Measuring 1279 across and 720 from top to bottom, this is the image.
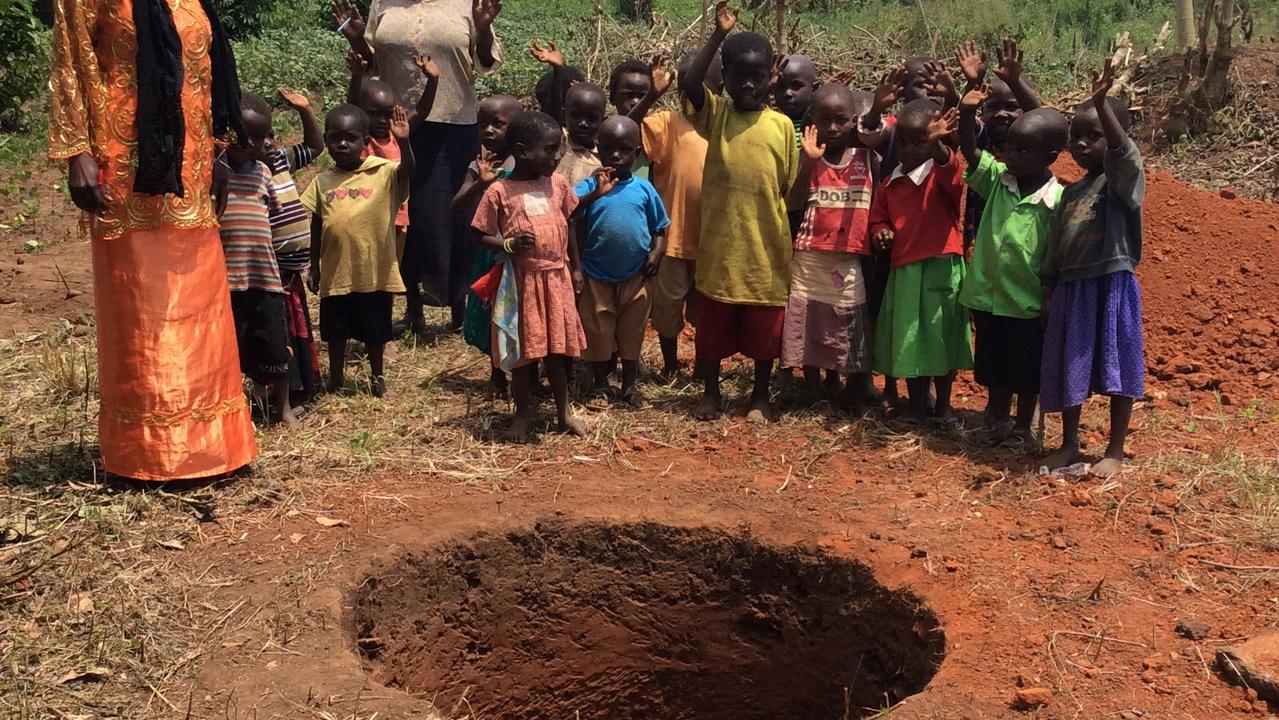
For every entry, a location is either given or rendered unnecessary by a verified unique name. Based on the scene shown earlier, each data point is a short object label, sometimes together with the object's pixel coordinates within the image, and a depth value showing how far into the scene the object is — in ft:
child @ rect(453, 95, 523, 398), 18.47
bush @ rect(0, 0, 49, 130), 32.40
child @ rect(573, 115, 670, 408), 17.12
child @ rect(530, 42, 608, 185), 17.61
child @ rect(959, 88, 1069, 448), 15.60
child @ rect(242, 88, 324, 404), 16.52
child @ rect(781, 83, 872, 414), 16.99
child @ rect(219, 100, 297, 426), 15.78
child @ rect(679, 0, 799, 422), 17.10
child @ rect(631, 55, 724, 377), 18.66
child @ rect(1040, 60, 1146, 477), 14.93
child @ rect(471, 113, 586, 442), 16.14
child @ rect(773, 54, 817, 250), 18.63
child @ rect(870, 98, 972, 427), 16.69
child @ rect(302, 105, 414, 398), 17.47
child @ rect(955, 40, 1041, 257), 15.65
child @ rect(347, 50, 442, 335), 18.69
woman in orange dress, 13.25
